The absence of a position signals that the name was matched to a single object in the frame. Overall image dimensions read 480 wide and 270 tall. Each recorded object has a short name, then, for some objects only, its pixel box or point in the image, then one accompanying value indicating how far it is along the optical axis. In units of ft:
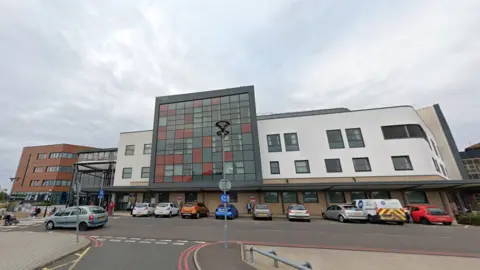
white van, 53.21
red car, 54.85
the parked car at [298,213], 58.03
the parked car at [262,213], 61.52
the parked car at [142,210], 69.97
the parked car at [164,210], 67.05
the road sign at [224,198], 32.42
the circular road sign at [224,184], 29.90
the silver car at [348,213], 54.70
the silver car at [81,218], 42.83
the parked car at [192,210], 63.00
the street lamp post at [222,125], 32.50
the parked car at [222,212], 63.57
